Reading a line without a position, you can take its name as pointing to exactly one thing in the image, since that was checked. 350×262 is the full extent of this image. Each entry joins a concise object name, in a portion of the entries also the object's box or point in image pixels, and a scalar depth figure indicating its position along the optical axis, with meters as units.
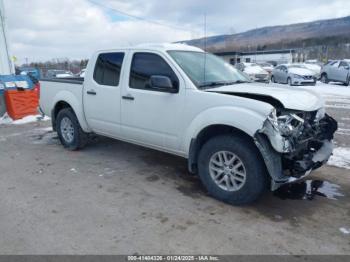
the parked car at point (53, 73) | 24.19
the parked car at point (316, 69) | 23.40
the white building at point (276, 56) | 54.48
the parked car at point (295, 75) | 20.06
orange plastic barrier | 10.16
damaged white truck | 3.68
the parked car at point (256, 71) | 21.17
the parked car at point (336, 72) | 19.62
